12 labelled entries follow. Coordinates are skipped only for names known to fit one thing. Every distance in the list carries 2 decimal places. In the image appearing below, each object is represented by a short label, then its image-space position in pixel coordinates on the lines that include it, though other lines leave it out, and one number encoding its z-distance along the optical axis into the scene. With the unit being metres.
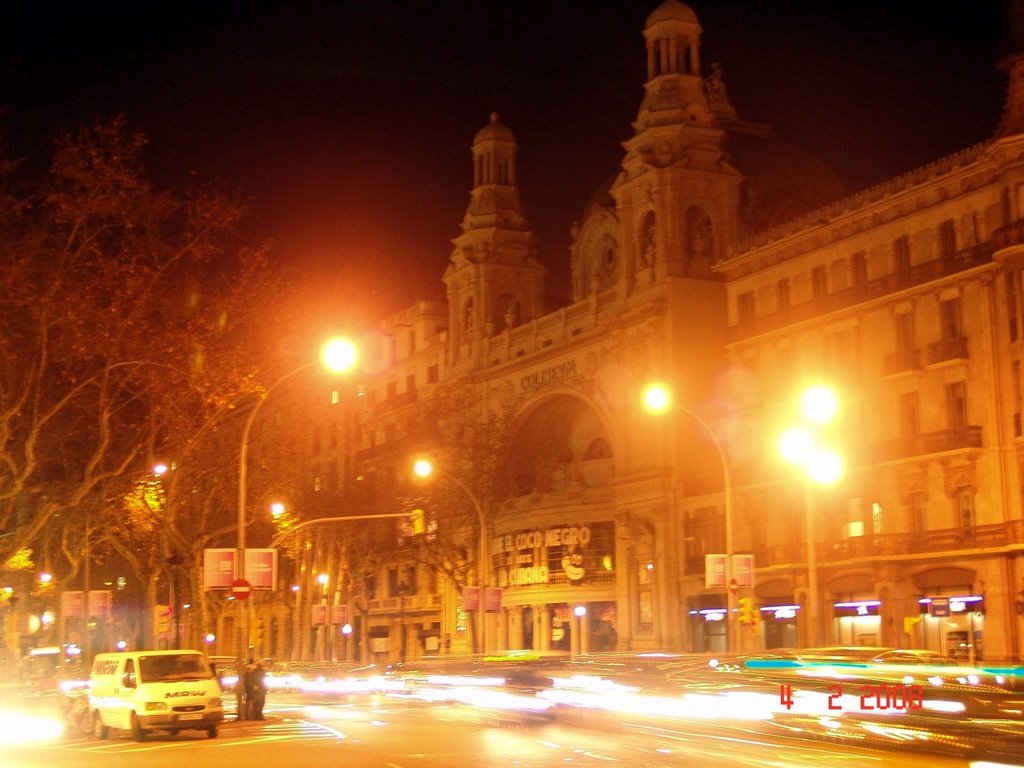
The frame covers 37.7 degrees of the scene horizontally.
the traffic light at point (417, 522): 47.41
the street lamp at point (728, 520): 41.47
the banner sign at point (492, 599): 53.44
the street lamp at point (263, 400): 32.06
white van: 28.78
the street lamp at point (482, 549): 53.55
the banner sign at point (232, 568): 34.34
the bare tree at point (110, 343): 32.12
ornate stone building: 52.62
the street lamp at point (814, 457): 39.16
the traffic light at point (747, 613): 40.81
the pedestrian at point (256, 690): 34.44
